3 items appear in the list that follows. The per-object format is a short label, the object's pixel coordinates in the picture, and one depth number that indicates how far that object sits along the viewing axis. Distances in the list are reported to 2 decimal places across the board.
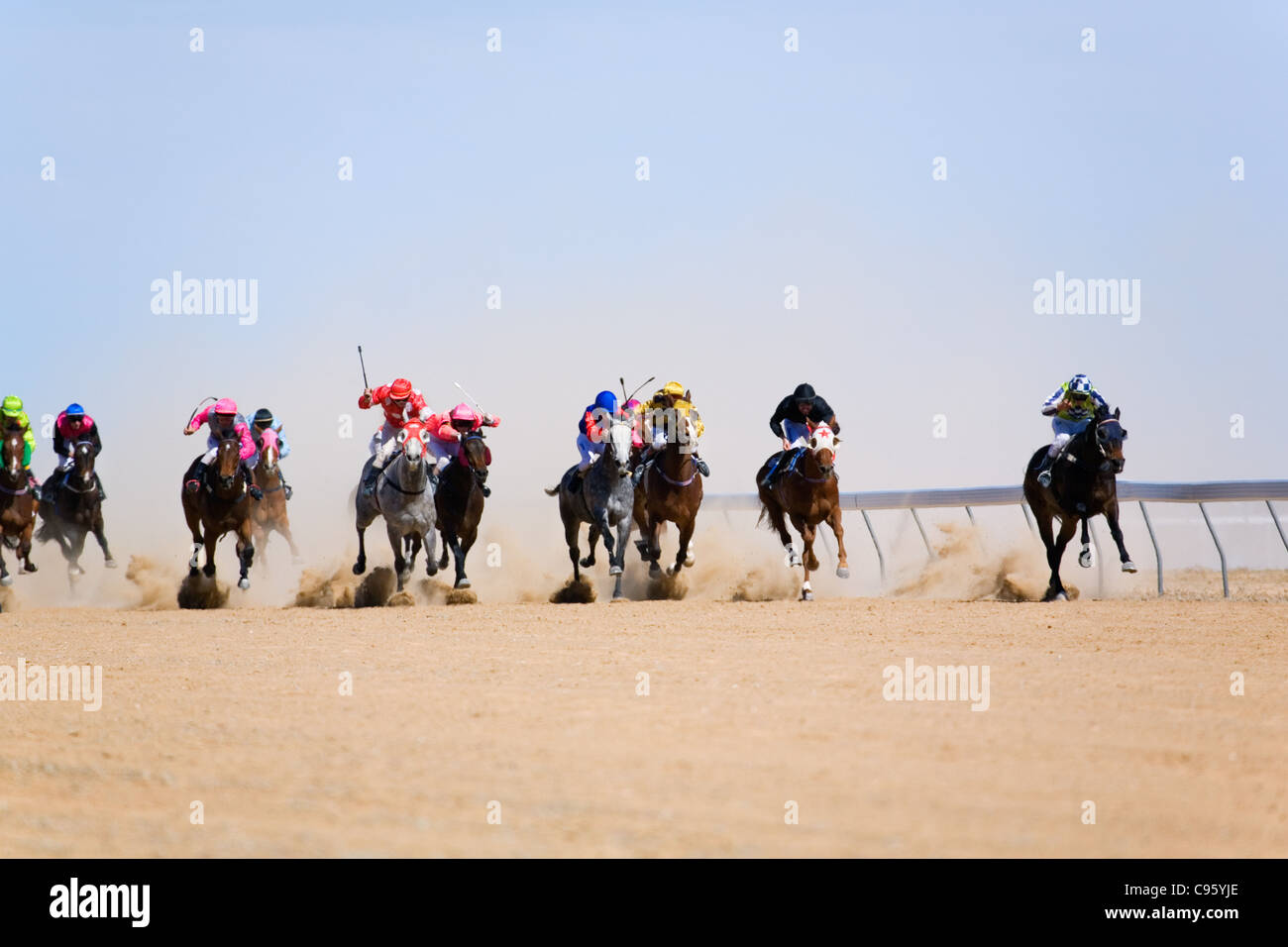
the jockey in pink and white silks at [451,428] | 19.67
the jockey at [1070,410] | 18.16
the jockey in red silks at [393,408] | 20.03
